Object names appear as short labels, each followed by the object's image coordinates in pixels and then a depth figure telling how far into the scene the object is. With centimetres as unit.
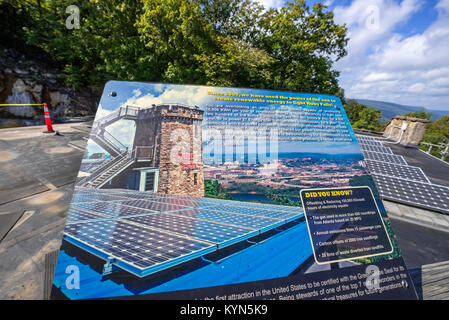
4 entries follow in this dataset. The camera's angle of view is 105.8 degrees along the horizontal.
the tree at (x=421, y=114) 6984
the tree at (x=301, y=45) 1352
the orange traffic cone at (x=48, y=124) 898
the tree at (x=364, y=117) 5328
